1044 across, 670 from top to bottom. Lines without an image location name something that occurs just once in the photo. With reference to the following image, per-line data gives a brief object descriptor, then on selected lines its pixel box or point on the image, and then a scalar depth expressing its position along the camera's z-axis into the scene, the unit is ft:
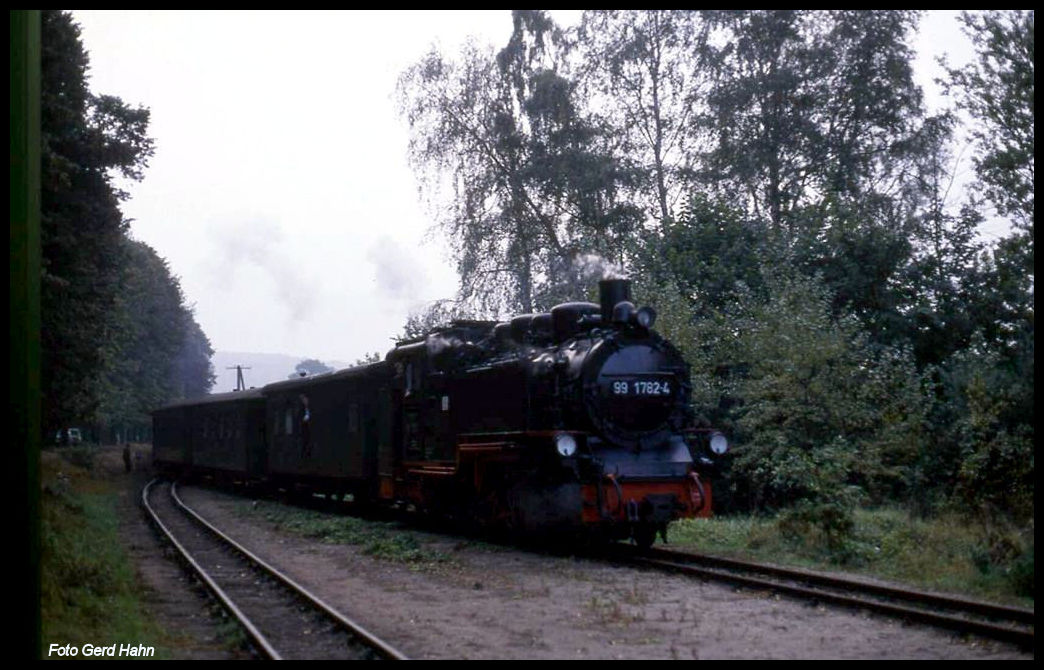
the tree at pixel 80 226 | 70.18
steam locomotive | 43.09
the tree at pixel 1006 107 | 66.90
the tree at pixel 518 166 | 89.30
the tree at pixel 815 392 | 52.54
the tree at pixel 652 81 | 88.28
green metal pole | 17.65
